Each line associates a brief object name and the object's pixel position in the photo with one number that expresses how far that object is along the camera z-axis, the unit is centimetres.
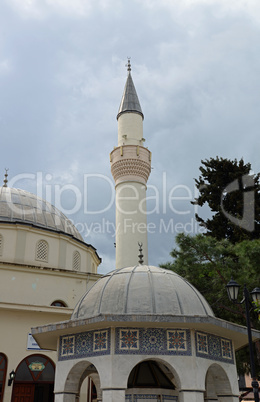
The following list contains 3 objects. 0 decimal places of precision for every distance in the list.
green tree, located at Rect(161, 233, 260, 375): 1447
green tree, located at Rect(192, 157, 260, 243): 1877
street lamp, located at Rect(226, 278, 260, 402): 809
